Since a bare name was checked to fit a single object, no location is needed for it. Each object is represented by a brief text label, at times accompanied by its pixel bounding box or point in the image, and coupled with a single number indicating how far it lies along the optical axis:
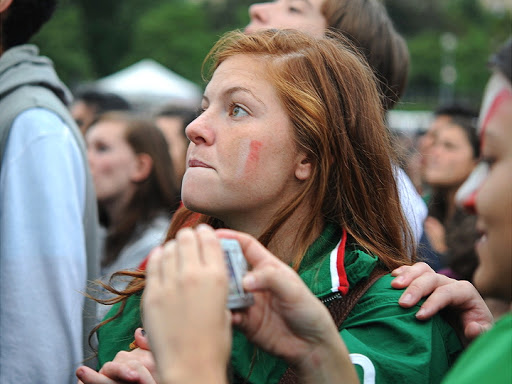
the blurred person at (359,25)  3.33
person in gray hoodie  2.39
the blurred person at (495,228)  1.26
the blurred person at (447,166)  5.97
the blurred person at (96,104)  7.52
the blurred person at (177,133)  6.65
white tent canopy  15.77
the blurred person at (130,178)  4.82
